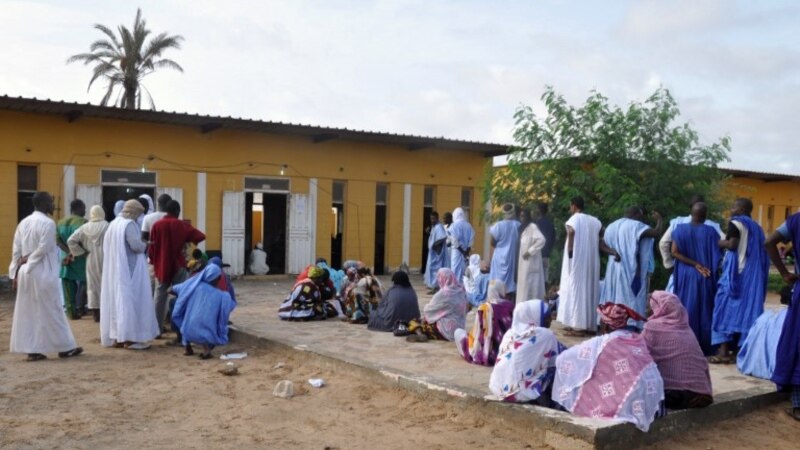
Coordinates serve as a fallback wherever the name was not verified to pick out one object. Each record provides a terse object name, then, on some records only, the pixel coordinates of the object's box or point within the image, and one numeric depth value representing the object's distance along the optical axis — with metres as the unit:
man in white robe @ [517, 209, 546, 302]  8.85
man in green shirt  9.26
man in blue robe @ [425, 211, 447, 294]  13.76
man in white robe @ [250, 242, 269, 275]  15.80
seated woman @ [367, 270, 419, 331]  8.24
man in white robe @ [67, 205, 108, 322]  8.88
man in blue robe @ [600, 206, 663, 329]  8.09
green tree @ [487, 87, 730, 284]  10.55
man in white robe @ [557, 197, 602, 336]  8.33
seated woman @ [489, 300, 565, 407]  4.90
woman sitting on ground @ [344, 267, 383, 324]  9.04
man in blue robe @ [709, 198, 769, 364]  6.84
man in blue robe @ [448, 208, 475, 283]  12.90
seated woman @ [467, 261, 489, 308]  11.62
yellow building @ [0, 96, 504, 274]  13.30
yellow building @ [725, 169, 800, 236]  25.91
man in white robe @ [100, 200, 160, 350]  7.52
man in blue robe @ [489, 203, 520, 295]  10.09
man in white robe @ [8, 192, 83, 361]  6.82
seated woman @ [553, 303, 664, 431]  4.57
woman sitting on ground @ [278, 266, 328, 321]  9.27
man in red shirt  7.88
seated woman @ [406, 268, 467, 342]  7.76
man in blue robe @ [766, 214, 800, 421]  5.35
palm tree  26.05
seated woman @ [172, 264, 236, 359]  7.18
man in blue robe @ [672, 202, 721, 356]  7.17
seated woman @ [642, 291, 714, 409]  4.98
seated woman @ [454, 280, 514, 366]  6.42
